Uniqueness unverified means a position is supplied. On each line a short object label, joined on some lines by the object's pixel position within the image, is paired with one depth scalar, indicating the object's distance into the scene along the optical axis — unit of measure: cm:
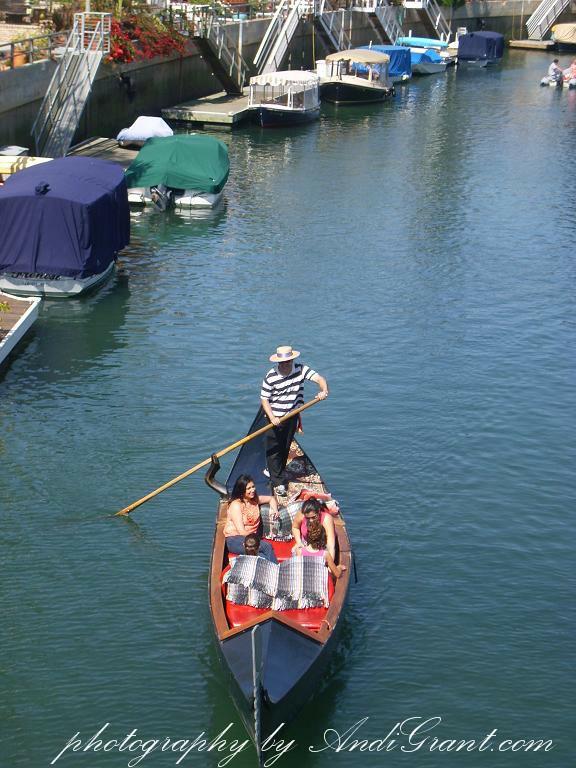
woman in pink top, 1218
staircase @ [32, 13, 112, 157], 3256
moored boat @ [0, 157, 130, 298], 2248
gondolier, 1400
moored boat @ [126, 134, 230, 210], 2992
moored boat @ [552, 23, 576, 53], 7538
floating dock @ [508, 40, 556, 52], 7744
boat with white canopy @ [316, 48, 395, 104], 5084
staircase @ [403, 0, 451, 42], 7200
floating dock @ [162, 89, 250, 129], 4244
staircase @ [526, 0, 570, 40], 8062
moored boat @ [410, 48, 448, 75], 6328
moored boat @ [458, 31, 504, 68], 6819
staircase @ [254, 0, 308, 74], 5059
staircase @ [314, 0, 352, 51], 5806
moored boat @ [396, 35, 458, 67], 6494
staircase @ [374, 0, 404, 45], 6512
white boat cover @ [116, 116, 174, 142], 3531
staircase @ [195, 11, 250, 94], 4503
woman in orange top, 1255
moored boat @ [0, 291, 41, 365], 1948
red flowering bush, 3884
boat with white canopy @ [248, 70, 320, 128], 4344
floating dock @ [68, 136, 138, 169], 3350
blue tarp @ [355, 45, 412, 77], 5834
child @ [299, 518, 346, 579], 1198
